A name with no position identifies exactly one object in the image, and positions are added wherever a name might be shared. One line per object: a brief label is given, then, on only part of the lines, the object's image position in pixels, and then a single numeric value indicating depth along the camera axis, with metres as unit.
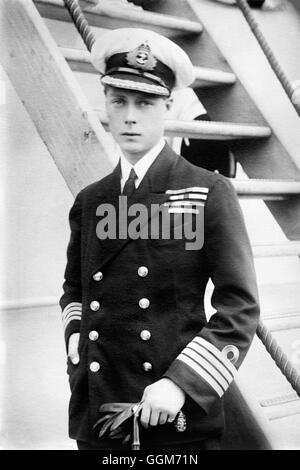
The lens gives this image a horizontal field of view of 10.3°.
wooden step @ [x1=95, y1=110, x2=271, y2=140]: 4.02
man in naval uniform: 3.73
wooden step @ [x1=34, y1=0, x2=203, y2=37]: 4.14
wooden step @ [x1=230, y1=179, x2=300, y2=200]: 4.06
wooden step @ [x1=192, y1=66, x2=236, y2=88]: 4.21
